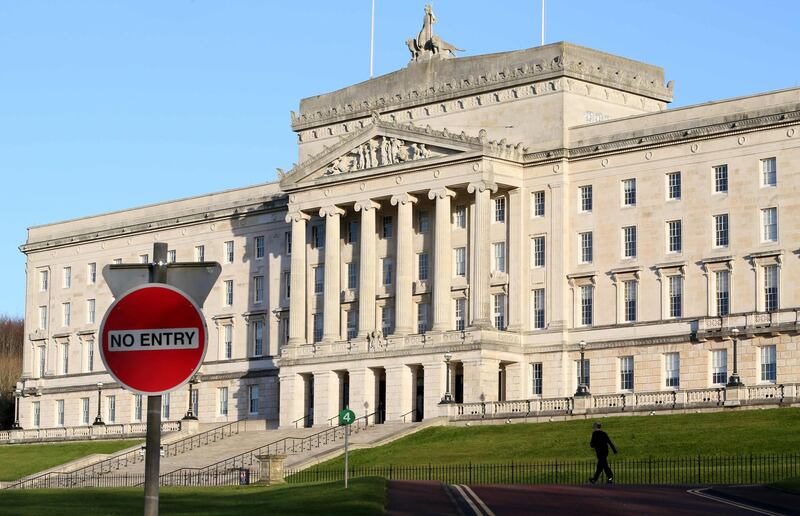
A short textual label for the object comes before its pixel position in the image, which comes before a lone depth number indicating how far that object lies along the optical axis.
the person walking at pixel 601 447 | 54.38
